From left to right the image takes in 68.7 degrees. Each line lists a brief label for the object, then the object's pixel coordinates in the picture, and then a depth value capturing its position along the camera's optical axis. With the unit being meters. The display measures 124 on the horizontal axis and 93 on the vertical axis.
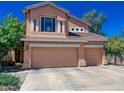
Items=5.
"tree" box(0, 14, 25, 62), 8.12
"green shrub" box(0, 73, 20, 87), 4.93
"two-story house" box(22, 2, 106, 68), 9.58
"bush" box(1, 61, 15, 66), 11.08
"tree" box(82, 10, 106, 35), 22.68
